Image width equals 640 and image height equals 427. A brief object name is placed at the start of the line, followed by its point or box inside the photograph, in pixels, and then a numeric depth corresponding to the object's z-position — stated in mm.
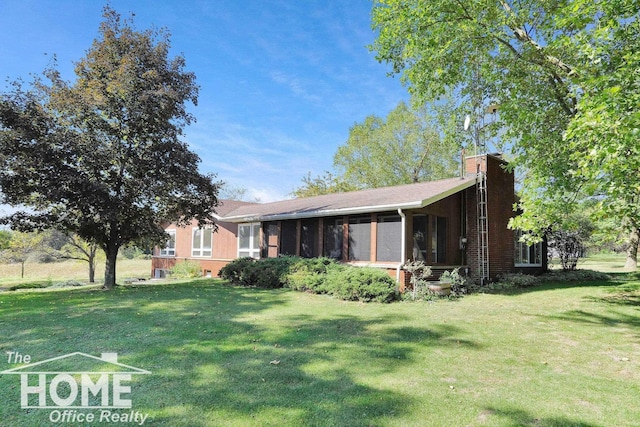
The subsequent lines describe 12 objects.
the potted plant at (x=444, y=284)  10898
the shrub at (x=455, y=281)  11547
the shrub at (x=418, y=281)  10477
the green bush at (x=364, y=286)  9961
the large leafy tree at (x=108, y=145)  10977
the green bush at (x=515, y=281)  13563
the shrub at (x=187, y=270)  19984
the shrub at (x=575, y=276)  15946
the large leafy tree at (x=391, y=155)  30625
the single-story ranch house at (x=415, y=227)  12109
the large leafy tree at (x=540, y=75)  6590
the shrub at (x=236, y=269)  14102
